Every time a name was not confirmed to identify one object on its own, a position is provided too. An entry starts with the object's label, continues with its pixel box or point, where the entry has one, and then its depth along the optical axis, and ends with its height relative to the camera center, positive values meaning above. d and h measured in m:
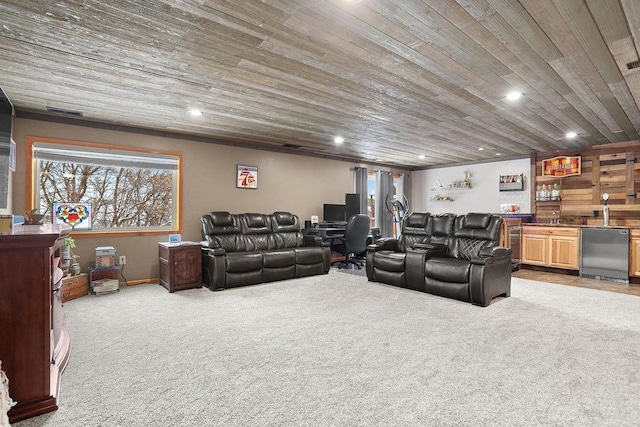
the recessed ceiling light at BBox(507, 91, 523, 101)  3.55 +1.24
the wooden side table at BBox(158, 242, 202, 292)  4.62 -0.78
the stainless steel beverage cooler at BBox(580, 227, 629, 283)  5.38 -0.73
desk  6.63 -0.44
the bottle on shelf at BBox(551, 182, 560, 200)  6.78 +0.36
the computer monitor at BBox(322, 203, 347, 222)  7.19 -0.06
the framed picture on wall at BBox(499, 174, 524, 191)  7.37 +0.61
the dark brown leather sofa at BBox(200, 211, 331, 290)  4.76 -0.65
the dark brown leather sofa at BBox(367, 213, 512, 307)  3.98 -0.66
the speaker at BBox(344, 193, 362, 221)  7.43 +0.13
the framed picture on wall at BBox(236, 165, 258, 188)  6.12 +0.62
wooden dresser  1.74 -0.59
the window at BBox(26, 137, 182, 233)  4.44 +0.41
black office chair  6.20 -0.52
